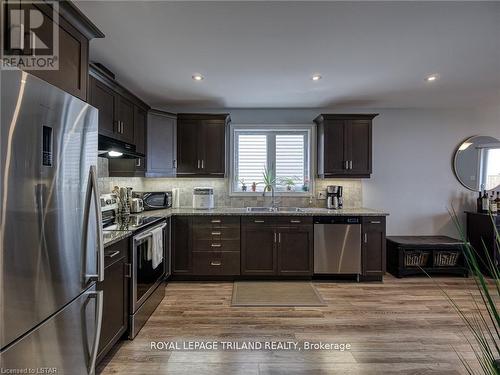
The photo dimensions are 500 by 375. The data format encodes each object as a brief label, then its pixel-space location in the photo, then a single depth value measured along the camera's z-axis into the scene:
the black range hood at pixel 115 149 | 2.65
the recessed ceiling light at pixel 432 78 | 3.17
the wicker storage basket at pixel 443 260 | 4.10
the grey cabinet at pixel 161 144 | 3.88
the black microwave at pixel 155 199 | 3.94
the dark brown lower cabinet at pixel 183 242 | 3.83
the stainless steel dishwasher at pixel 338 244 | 3.85
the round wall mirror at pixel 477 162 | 4.55
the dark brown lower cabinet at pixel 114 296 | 2.06
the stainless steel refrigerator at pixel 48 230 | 1.17
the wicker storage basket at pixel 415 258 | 4.07
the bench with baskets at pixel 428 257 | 4.04
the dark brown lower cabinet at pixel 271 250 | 3.85
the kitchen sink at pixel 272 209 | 4.24
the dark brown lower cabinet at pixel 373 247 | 3.86
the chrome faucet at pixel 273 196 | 4.52
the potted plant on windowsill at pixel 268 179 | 4.52
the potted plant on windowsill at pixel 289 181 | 4.58
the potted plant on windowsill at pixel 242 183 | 4.60
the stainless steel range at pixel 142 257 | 2.48
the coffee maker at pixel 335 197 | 4.35
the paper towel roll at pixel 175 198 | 4.39
